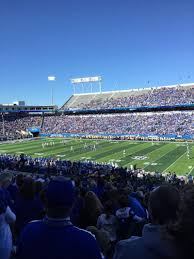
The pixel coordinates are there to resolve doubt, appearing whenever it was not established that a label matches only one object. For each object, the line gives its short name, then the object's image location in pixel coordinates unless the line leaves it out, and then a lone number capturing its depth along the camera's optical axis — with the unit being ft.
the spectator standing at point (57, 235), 5.36
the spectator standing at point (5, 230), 8.57
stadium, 82.73
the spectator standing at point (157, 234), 4.82
